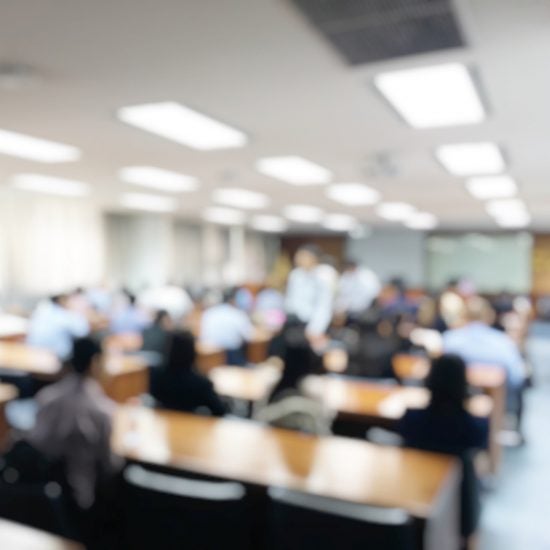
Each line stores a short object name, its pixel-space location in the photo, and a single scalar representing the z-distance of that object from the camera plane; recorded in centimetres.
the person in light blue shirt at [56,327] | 518
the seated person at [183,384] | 337
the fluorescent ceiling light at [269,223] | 1194
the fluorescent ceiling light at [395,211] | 920
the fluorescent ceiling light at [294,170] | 537
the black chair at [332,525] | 165
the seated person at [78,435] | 234
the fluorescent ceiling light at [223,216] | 1023
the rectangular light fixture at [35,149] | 449
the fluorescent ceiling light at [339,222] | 1147
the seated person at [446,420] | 277
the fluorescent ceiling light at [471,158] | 469
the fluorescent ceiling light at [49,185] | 675
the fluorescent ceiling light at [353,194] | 702
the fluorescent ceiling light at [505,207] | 861
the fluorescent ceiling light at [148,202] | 820
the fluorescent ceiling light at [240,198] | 762
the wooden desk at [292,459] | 202
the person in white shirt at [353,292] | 953
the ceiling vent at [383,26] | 205
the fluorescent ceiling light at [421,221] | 1099
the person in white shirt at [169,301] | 809
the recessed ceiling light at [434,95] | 288
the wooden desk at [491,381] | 384
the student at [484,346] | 443
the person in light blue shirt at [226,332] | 566
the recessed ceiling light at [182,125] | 360
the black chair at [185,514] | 196
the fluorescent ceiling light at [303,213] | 970
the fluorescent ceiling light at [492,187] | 645
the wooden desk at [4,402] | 368
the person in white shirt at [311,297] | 661
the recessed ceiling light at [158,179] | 597
